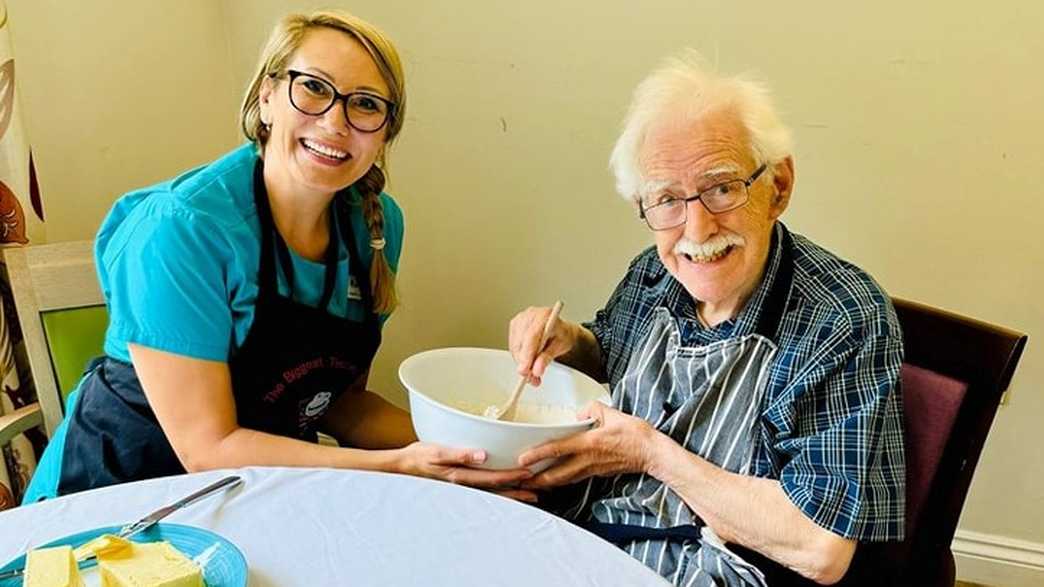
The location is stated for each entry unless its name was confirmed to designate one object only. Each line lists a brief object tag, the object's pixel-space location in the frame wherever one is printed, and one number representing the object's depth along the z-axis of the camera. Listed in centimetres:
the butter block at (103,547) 82
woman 118
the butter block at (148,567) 78
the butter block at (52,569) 75
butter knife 90
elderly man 104
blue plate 83
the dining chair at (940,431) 111
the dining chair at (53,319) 142
